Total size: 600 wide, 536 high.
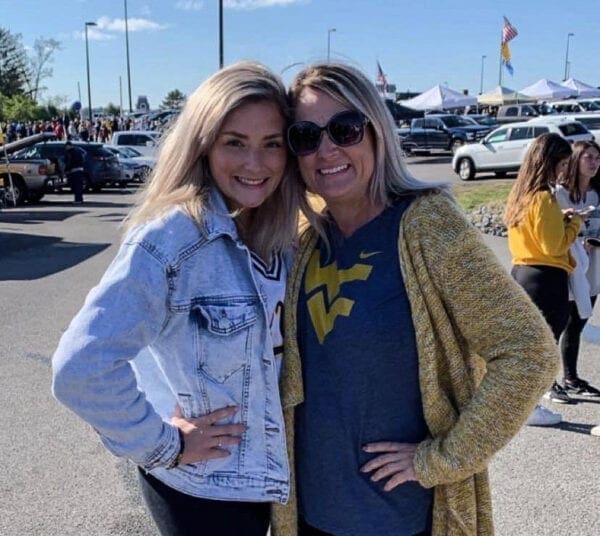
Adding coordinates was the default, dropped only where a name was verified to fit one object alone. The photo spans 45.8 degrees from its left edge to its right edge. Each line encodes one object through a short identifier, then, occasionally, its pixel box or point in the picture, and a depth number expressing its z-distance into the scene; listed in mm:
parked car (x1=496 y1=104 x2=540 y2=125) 37719
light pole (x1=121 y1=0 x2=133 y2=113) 50500
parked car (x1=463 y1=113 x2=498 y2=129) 34931
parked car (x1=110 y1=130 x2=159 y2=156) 27348
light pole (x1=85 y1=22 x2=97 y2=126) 55844
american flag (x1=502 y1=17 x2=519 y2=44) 35750
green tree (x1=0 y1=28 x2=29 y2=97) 71625
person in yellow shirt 4637
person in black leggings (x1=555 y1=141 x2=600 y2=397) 5148
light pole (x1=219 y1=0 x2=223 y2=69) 24278
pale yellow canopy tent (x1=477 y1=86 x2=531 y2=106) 39938
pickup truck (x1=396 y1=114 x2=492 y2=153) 30984
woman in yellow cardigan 1626
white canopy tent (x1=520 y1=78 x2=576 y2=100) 35000
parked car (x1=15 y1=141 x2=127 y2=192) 20812
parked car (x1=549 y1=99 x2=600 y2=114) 38031
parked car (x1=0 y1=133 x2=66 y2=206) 18766
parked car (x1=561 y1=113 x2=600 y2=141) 24297
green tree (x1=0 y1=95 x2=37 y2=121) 56028
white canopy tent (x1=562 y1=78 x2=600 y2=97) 38666
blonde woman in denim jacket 1519
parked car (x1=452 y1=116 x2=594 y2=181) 21125
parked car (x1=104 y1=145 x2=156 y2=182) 22422
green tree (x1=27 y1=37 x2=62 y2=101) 69375
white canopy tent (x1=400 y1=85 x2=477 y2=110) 32969
